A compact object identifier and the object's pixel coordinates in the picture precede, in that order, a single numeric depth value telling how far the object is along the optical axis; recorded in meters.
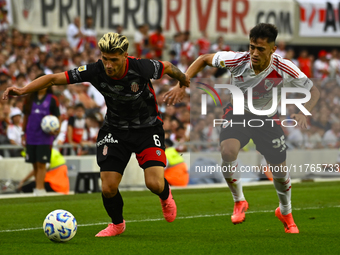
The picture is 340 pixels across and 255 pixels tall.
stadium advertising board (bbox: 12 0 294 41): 37.19
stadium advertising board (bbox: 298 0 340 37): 49.25
